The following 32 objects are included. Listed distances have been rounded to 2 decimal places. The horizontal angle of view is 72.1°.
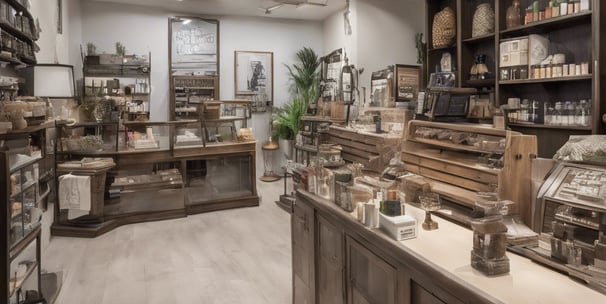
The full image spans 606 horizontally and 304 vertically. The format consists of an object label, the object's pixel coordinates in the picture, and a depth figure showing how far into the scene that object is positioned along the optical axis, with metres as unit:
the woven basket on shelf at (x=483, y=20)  4.12
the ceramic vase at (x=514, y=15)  3.86
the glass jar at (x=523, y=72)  3.81
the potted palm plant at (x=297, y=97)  8.22
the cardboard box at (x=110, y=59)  7.31
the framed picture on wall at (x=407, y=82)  5.58
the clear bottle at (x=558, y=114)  3.61
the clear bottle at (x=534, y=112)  3.92
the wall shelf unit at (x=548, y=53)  3.21
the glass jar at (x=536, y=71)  3.71
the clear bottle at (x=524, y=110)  3.98
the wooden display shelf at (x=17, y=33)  3.39
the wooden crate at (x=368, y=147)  3.55
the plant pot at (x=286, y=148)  8.95
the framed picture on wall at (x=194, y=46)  8.09
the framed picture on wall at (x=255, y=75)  8.64
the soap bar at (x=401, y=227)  1.77
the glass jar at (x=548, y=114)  3.72
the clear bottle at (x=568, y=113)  3.52
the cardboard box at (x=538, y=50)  3.73
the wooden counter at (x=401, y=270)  1.31
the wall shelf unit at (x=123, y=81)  7.26
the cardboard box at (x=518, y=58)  3.81
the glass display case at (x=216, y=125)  6.14
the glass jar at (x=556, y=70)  3.55
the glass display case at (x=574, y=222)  1.34
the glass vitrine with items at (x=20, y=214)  2.22
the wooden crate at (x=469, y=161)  1.83
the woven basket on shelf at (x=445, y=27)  4.47
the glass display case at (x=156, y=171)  5.30
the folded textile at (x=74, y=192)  5.06
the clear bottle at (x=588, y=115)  3.36
